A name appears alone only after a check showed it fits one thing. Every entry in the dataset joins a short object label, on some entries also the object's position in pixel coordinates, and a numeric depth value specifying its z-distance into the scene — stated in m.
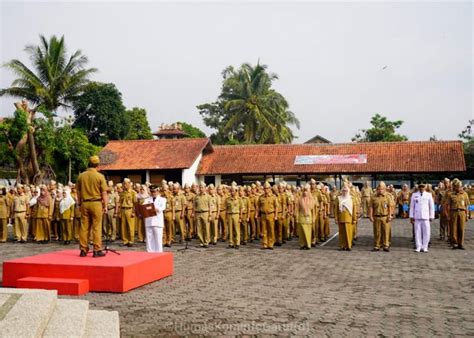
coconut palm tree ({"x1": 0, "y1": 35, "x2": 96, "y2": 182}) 32.44
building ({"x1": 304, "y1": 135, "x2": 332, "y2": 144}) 55.69
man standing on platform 9.54
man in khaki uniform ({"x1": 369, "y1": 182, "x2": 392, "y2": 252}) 14.33
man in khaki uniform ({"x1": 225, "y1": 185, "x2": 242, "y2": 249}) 15.84
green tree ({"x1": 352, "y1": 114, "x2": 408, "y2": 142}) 51.38
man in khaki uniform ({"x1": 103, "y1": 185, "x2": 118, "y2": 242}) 17.01
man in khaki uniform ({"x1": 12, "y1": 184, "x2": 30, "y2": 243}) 18.02
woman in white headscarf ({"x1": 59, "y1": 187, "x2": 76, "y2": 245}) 17.27
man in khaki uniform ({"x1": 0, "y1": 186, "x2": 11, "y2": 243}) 18.23
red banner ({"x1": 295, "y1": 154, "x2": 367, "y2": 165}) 32.55
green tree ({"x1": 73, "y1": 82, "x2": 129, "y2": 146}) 41.50
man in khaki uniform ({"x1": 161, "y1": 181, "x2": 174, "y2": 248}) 16.23
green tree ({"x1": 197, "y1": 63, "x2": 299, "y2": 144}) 42.91
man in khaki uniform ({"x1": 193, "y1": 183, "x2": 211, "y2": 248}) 15.81
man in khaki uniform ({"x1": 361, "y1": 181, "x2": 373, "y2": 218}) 24.54
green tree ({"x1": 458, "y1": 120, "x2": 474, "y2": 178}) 36.09
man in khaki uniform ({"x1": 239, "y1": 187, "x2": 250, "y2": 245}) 16.72
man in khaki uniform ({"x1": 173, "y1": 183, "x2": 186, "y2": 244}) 16.94
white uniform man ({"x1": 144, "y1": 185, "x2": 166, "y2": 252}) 13.30
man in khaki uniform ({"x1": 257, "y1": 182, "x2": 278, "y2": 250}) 15.40
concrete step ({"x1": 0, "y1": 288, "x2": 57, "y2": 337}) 5.01
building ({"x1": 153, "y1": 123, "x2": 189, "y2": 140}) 51.91
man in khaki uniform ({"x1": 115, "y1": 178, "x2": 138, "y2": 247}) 16.14
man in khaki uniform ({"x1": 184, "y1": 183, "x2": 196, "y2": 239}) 17.72
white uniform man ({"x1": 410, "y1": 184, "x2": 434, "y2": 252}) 14.34
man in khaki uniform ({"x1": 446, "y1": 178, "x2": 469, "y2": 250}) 14.66
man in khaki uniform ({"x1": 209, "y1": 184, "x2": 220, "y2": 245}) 15.99
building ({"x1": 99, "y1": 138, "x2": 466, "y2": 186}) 31.56
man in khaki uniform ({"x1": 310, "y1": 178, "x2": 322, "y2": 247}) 16.25
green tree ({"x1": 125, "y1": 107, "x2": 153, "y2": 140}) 49.46
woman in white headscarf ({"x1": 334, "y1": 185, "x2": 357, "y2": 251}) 14.66
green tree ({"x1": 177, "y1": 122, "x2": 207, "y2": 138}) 60.22
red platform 8.73
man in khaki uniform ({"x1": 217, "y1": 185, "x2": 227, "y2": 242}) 17.12
